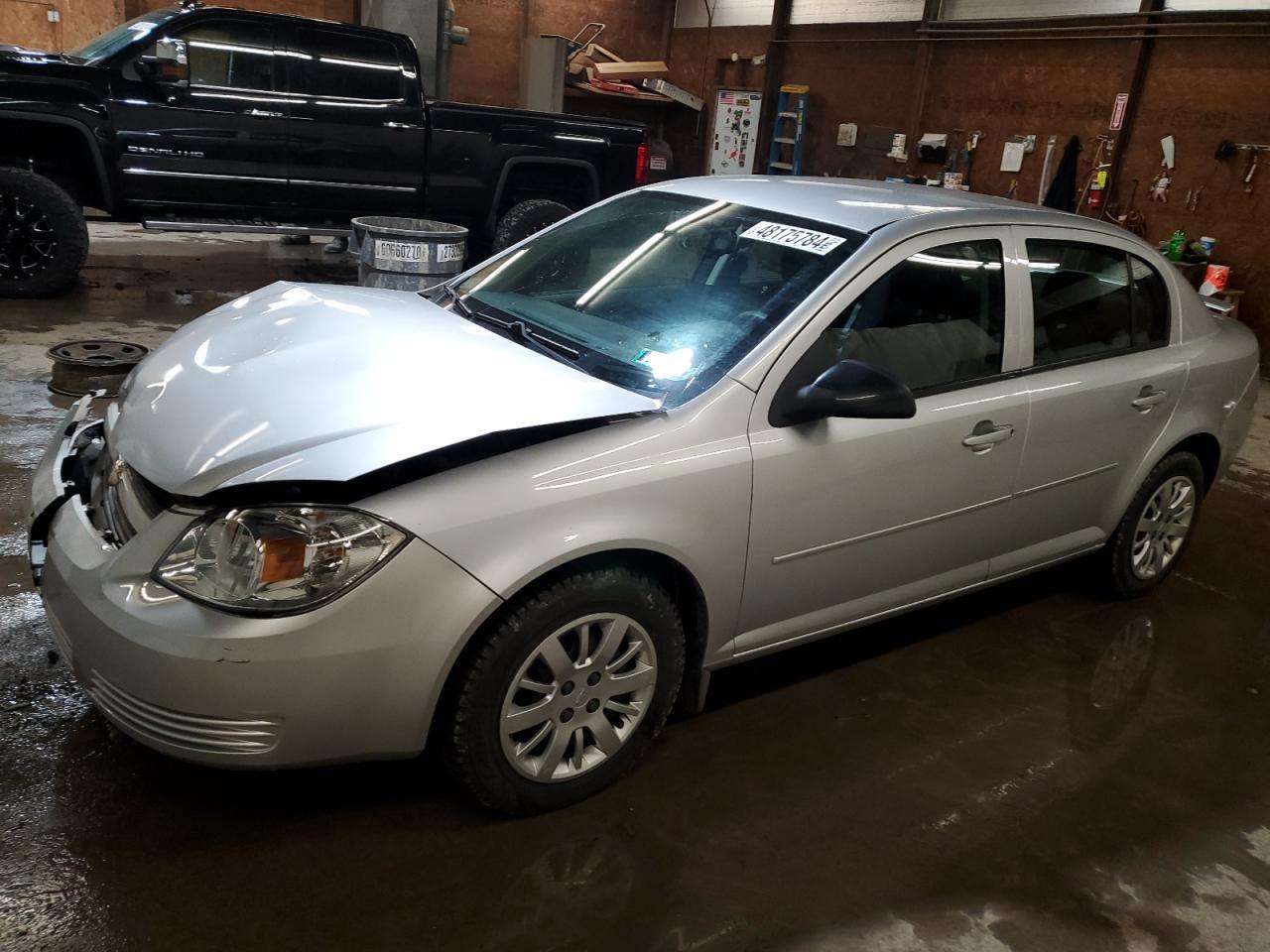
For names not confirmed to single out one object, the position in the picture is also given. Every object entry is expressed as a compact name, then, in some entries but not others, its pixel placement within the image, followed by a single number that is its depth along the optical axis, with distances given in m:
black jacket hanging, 9.32
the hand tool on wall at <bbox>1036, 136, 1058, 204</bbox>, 9.61
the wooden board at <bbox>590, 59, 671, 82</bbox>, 13.55
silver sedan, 1.98
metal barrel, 4.53
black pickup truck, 6.53
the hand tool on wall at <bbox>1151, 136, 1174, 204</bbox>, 8.68
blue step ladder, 12.22
